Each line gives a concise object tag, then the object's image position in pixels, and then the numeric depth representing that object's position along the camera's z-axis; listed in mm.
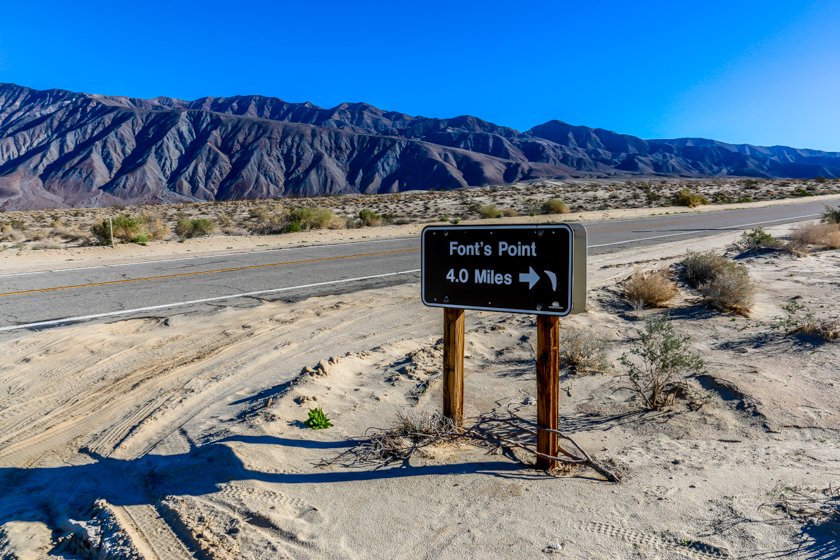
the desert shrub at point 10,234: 25297
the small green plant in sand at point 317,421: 4758
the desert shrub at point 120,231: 20611
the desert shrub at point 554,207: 36844
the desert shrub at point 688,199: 40562
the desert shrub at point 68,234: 24266
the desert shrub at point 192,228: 24719
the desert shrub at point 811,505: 3193
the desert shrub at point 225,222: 30600
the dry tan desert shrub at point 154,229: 22725
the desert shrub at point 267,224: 25781
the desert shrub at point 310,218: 26000
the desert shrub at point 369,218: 29344
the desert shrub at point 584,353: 6059
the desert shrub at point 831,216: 19811
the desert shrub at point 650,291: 8852
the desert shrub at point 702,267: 10156
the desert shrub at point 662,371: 5090
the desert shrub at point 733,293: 8211
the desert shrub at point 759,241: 14734
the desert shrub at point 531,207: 36634
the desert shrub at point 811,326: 6758
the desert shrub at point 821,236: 15188
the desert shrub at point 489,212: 33219
